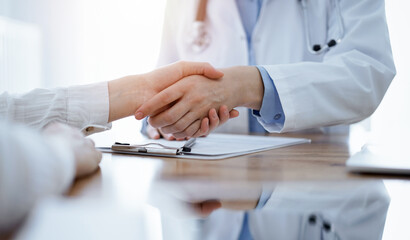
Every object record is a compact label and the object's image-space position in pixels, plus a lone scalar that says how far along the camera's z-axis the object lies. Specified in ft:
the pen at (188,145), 2.24
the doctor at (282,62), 2.75
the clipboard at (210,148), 2.18
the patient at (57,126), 0.91
